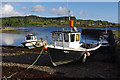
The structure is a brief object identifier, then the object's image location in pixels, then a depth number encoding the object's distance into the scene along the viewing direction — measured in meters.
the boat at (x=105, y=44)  18.87
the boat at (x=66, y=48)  11.57
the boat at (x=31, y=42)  21.64
